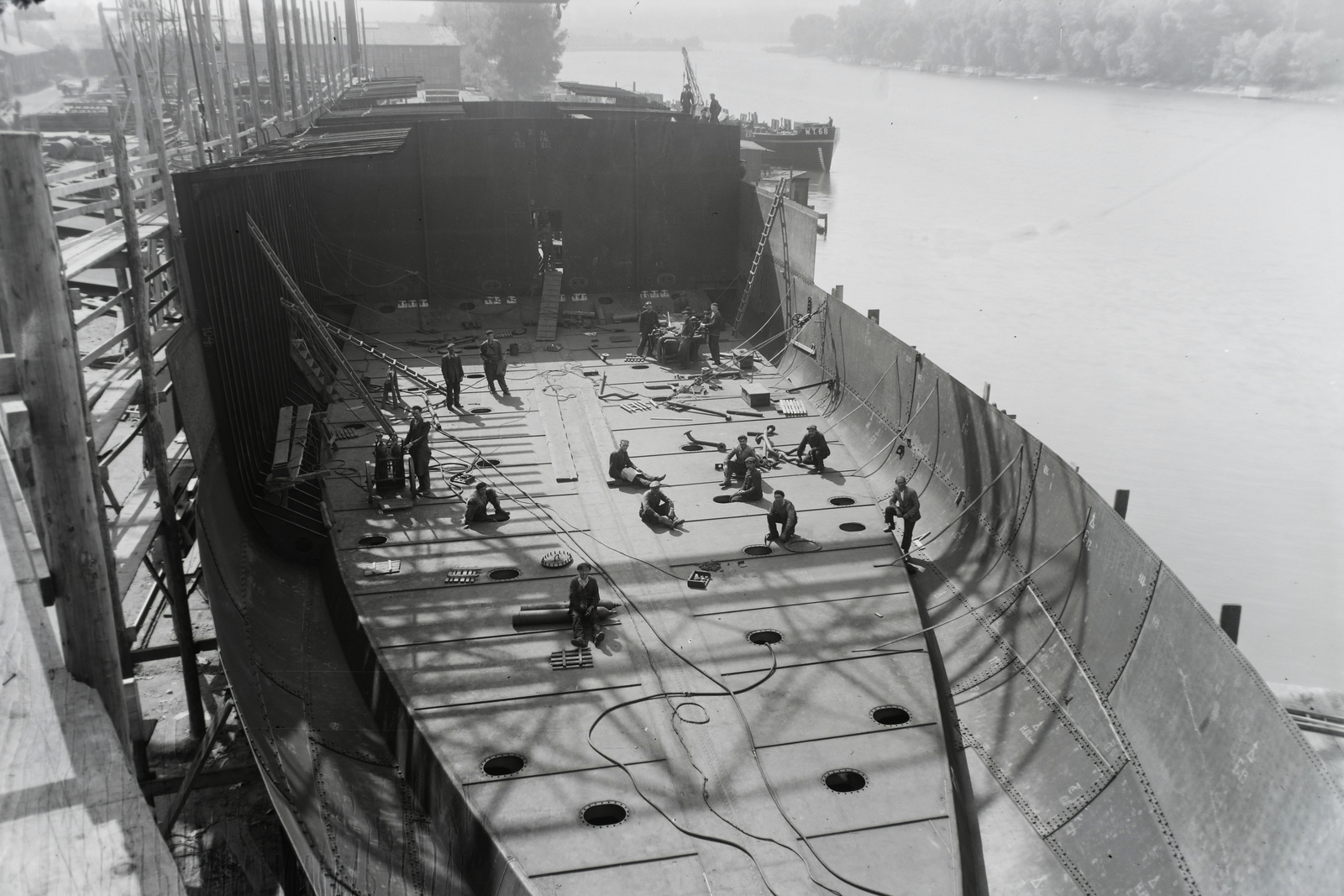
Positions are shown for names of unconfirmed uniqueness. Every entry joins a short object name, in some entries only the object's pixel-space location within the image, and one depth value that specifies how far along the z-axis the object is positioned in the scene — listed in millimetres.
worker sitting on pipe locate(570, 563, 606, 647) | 10719
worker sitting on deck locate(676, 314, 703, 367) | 20594
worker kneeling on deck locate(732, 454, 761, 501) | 14133
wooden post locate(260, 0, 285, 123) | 28984
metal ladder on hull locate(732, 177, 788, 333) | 21984
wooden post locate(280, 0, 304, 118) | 30062
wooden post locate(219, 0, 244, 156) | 17938
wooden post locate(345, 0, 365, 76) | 63881
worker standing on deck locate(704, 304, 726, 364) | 20891
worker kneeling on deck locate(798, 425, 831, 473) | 15258
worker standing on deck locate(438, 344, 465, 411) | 17578
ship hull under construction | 8062
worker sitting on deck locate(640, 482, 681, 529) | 13289
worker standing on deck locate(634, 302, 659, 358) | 21359
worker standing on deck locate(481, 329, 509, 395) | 18500
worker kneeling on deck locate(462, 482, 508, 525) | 13320
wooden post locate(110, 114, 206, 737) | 9828
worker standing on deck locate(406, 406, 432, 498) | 14062
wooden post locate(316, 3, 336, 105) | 49247
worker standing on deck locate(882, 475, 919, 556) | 12539
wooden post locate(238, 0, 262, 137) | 23581
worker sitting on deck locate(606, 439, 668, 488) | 14602
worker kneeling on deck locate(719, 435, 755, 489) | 14594
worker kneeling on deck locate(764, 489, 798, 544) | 12531
